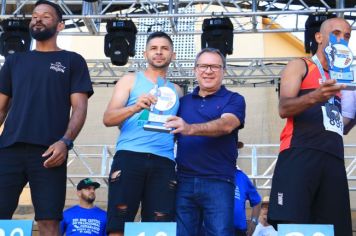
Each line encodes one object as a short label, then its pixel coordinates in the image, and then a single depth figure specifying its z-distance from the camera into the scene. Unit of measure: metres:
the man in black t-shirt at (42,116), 3.73
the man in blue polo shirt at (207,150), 3.73
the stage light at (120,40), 9.23
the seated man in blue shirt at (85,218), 6.82
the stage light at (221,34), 8.95
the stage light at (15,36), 9.27
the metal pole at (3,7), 9.32
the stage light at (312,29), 8.49
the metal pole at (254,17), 8.76
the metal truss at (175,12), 8.67
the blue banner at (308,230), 3.00
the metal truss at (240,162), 12.75
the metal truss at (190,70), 10.52
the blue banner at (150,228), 3.07
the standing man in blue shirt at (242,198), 5.46
